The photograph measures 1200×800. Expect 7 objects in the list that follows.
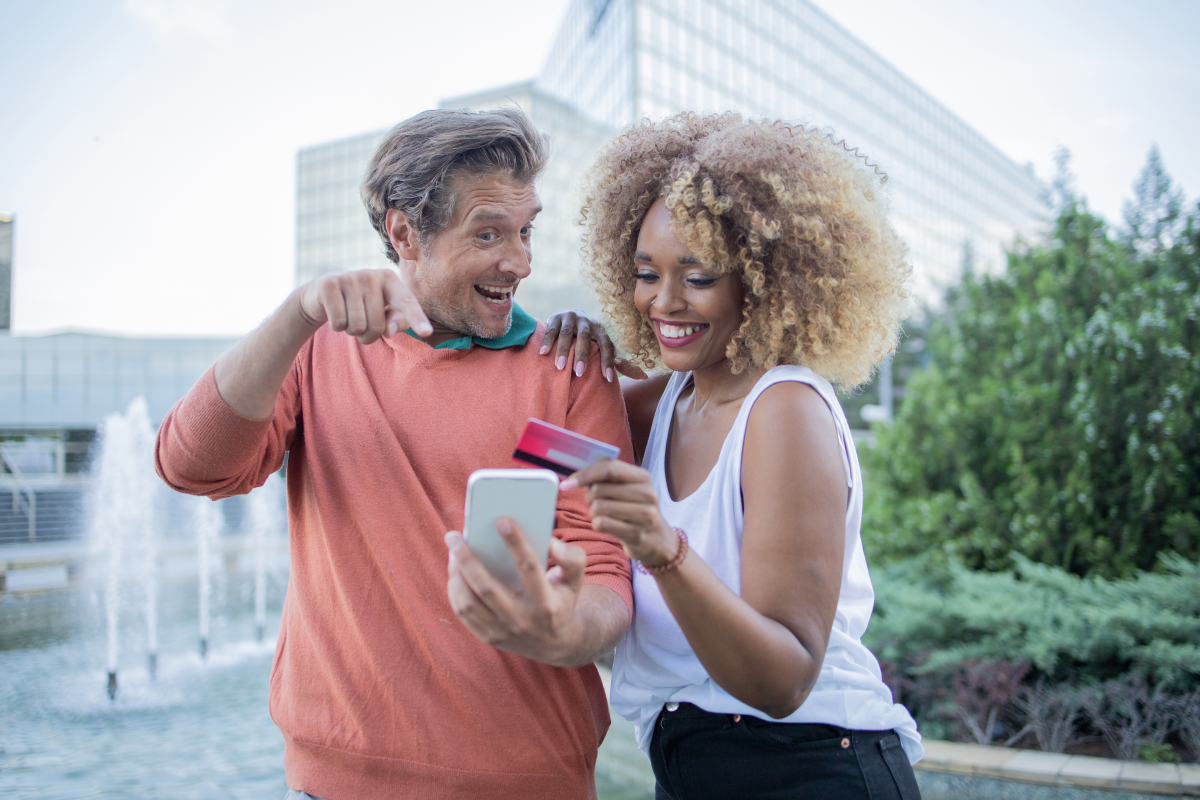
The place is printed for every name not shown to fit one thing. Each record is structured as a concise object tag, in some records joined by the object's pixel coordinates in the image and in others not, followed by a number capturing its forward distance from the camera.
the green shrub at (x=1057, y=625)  4.34
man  1.54
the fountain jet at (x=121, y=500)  8.00
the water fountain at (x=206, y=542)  8.61
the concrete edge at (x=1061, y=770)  3.71
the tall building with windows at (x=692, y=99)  31.95
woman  1.38
